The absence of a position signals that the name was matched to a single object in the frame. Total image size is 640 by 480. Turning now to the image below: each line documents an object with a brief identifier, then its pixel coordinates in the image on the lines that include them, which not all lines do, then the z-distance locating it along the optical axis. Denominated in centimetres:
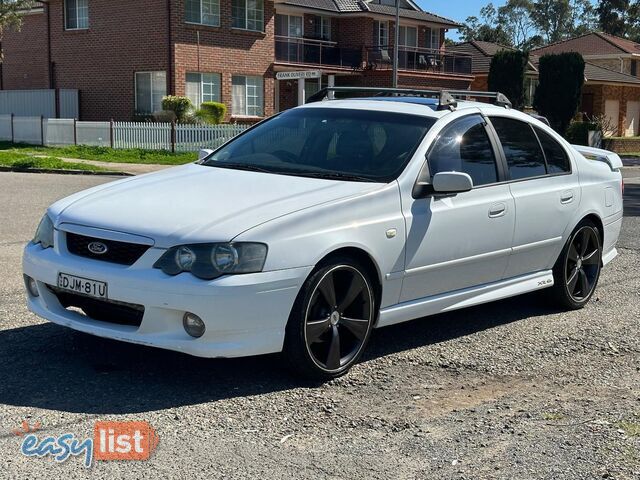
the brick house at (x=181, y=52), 3077
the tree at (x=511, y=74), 3684
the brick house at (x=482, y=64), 5091
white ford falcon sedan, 471
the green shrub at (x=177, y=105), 2914
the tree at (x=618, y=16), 8594
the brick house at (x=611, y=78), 5201
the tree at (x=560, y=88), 3625
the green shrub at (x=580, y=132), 3641
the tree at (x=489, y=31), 9538
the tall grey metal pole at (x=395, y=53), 2969
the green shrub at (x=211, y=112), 2958
